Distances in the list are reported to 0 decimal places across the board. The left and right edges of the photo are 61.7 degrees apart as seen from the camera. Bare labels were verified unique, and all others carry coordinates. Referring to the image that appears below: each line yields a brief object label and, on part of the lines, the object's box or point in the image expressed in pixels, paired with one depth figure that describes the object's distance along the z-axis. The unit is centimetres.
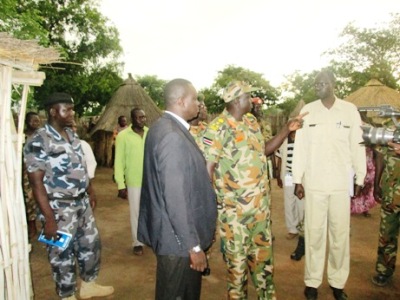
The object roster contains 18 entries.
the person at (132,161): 500
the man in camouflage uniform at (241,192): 314
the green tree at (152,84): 4847
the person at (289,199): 535
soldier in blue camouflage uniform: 323
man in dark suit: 224
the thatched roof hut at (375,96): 1317
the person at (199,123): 457
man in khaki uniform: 354
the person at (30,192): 580
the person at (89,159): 438
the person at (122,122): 1040
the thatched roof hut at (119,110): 1402
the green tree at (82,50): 1977
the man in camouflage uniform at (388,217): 393
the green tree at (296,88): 3076
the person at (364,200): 689
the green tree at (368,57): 2139
